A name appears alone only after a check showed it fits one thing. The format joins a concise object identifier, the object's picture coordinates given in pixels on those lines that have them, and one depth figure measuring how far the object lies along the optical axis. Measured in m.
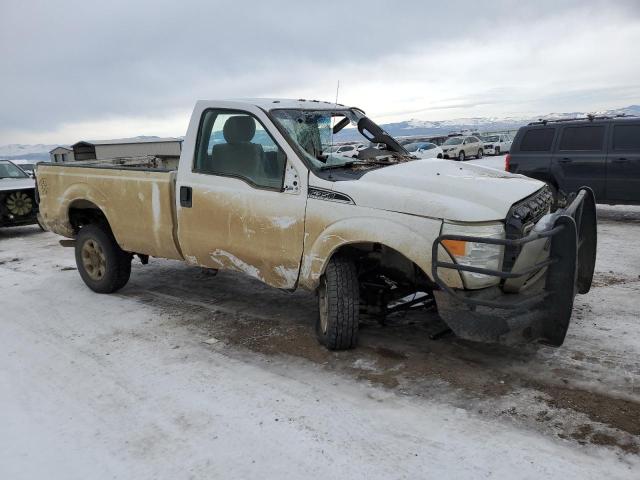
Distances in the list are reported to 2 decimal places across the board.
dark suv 9.11
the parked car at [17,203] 9.97
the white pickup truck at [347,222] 3.43
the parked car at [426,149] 29.33
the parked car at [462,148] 30.86
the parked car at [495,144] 34.47
